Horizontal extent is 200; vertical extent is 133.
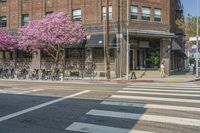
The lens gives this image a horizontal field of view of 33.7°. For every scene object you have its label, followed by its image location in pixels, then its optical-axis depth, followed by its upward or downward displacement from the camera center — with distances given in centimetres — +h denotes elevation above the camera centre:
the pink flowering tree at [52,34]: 2975 +303
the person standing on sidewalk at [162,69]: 3047 -27
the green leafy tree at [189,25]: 3635 +449
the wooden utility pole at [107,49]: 2698 +143
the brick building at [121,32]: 3086 +328
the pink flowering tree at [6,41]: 3409 +265
